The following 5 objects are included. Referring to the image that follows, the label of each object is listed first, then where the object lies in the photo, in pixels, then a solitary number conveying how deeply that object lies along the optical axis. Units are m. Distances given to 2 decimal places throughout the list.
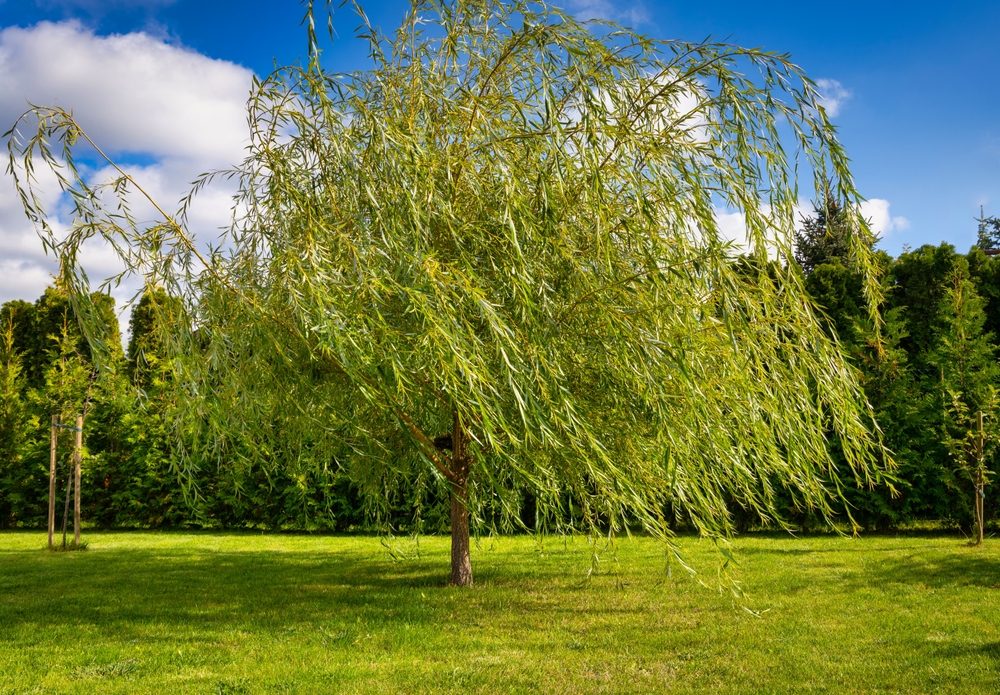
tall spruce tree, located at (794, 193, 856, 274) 16.22
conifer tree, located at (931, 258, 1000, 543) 7.47
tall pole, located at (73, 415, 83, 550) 8.07
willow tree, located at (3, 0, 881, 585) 3.76
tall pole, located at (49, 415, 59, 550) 8.23
